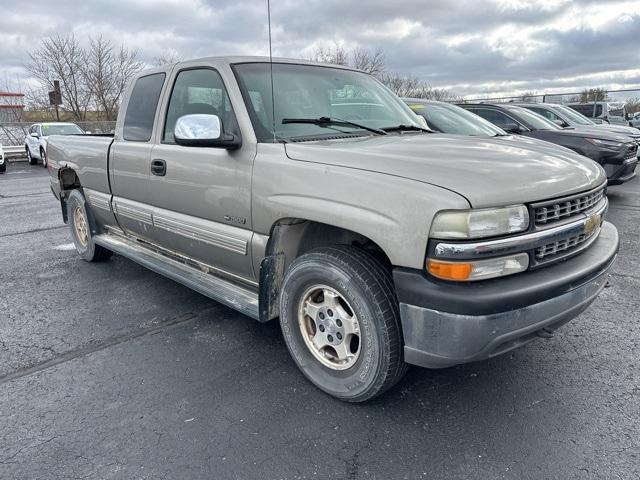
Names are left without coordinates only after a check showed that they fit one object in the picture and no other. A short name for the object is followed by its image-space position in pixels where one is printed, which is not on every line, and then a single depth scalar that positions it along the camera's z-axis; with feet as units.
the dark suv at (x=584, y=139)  26.14
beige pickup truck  6.98
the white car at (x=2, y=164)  51.55
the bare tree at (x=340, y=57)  91.40
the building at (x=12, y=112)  91.45
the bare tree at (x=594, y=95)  83.87
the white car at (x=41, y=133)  55.93
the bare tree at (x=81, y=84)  97.40
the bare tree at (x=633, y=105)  86.51
